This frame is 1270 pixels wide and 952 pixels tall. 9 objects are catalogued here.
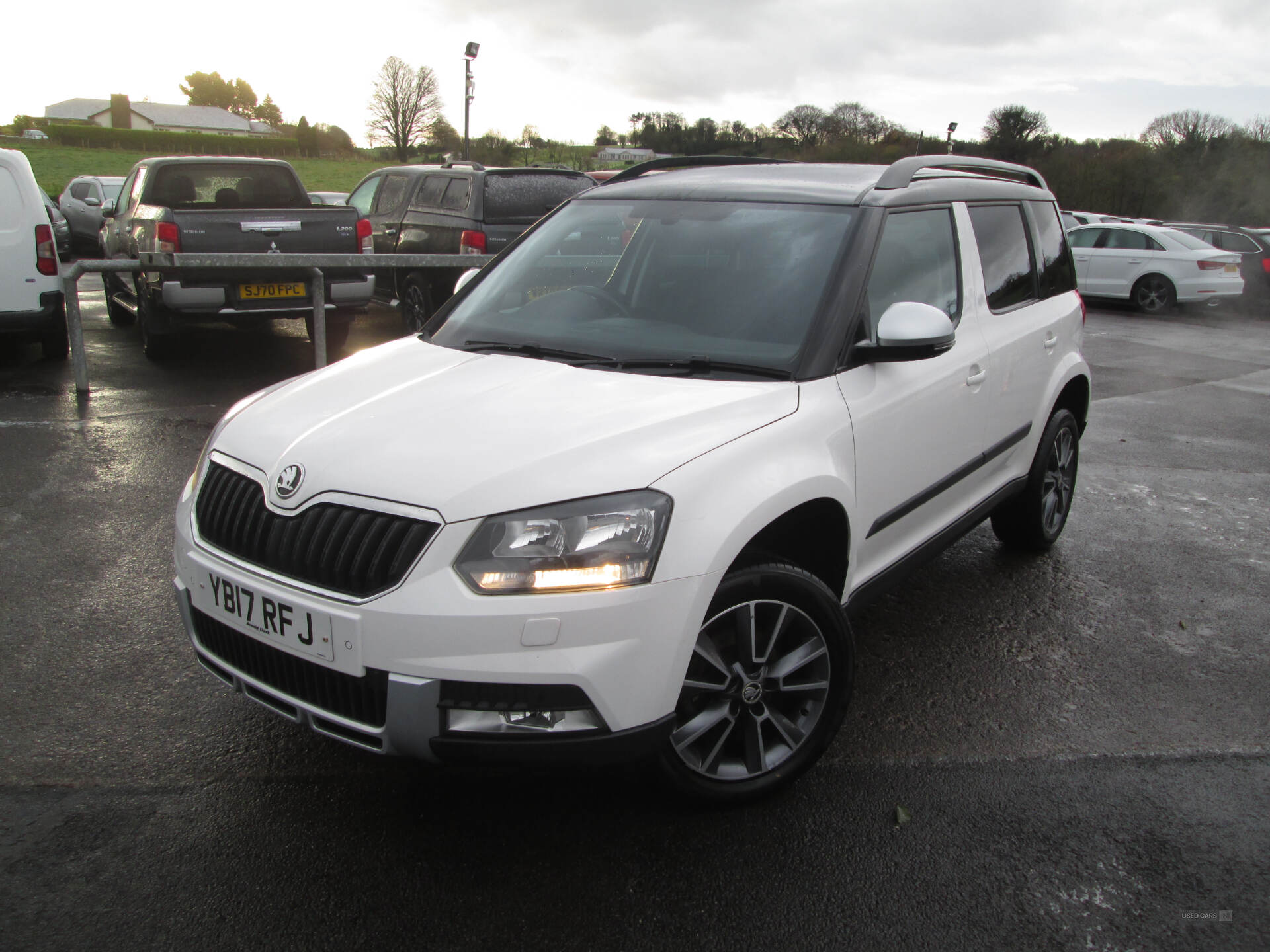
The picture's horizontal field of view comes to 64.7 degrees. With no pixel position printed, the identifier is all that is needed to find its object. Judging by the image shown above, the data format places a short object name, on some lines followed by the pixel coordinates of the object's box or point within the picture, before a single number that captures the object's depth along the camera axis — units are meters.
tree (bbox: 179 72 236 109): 135.62
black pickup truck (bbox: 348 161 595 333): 10.67
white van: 8.54
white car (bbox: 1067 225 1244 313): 17.55
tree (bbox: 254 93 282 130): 125.87
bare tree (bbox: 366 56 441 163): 74.00
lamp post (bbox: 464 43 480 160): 26.80
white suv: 2.32
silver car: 20.41
